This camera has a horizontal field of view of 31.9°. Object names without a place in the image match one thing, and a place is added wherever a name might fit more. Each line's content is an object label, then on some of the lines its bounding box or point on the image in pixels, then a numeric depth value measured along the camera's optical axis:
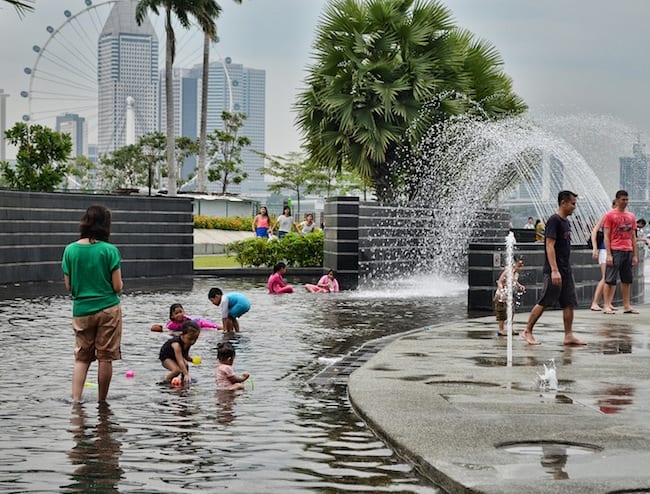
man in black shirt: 12.45
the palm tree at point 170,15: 45.94
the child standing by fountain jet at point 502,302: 13.55
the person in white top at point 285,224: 33.06
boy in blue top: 14.15
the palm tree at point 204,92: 47.50
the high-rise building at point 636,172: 49.22
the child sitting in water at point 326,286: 22.31
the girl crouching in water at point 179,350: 10.05
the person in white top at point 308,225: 32.28
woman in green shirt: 8.88
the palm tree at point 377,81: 32.16
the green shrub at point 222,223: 51.56
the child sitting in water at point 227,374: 9.72
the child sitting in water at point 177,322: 12.53
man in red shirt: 16.41
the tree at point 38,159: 36.03
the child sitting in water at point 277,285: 21.58
